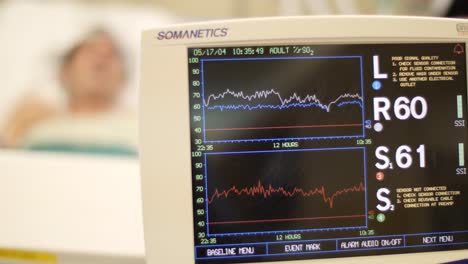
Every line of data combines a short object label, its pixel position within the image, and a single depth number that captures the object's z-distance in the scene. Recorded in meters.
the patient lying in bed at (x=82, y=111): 0.91
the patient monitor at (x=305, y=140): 0.69
